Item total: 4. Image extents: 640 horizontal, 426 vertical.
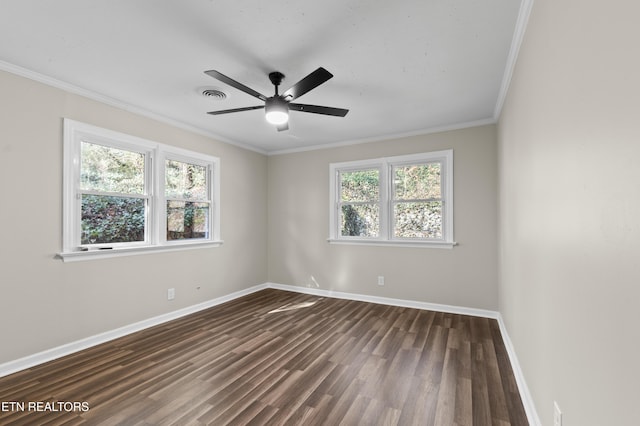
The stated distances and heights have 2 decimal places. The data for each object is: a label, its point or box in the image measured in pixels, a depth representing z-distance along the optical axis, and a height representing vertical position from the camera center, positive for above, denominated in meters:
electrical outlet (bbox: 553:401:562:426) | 1.37 -0.95
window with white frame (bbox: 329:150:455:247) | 4.26 +0.25
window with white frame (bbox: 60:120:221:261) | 3.01 +0.26
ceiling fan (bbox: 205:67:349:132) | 2.19 +1.00
